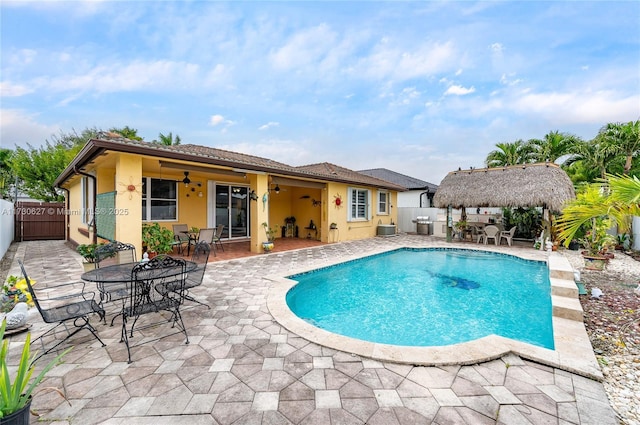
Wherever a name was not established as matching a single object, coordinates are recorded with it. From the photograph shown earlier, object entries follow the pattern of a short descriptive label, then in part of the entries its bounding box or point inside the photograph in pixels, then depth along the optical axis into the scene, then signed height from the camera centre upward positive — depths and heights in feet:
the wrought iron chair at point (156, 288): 11.32 -3.96
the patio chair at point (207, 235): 29.55 -2.72
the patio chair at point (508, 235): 41.06 -3.80
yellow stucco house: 21.94 +1.87
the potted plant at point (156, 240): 23.26 -2.53
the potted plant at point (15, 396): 5.45 -3.82
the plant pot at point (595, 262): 24.84 -4.78
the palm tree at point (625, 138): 49.93 +13.40
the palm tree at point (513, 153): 63.29 +13.31
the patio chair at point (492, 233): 41.78 -3.58
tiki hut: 37.76 +3.41
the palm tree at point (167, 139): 81.61 +21.59
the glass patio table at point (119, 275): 11.78 -2.97
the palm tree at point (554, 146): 58.54 +13.90
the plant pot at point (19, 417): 5.39 -4.22
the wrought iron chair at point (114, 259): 14.39 -3.73
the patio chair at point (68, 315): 10.05 -4.05
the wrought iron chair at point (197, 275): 14.26 -3.82
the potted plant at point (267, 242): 32.04 -3.79
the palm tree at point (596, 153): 52.59 +11.11
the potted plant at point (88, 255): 20.83 -3.40
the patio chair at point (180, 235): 29.78 -2.79
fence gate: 46.44 -1.88
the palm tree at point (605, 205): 11.22 +0.27
